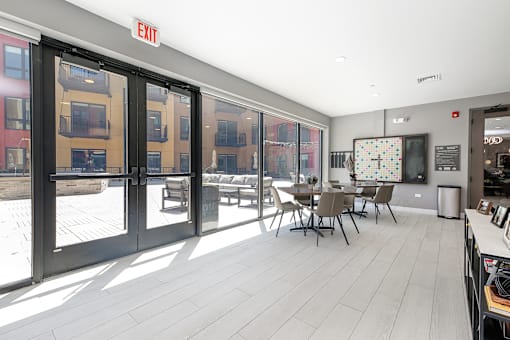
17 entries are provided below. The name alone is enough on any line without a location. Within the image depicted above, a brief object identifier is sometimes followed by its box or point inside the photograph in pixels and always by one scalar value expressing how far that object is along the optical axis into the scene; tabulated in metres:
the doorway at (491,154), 5.38
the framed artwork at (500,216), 1.68
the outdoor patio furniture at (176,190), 3.43
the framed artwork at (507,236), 1.32
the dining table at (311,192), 3.64
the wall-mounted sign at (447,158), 5.51
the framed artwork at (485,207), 2.14
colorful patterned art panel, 6.27
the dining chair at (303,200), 4.76
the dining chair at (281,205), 3.98
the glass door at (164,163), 3.12
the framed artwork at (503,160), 7.01
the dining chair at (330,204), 3.42
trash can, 5.21
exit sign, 2.55
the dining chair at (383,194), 4.72
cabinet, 1.23
